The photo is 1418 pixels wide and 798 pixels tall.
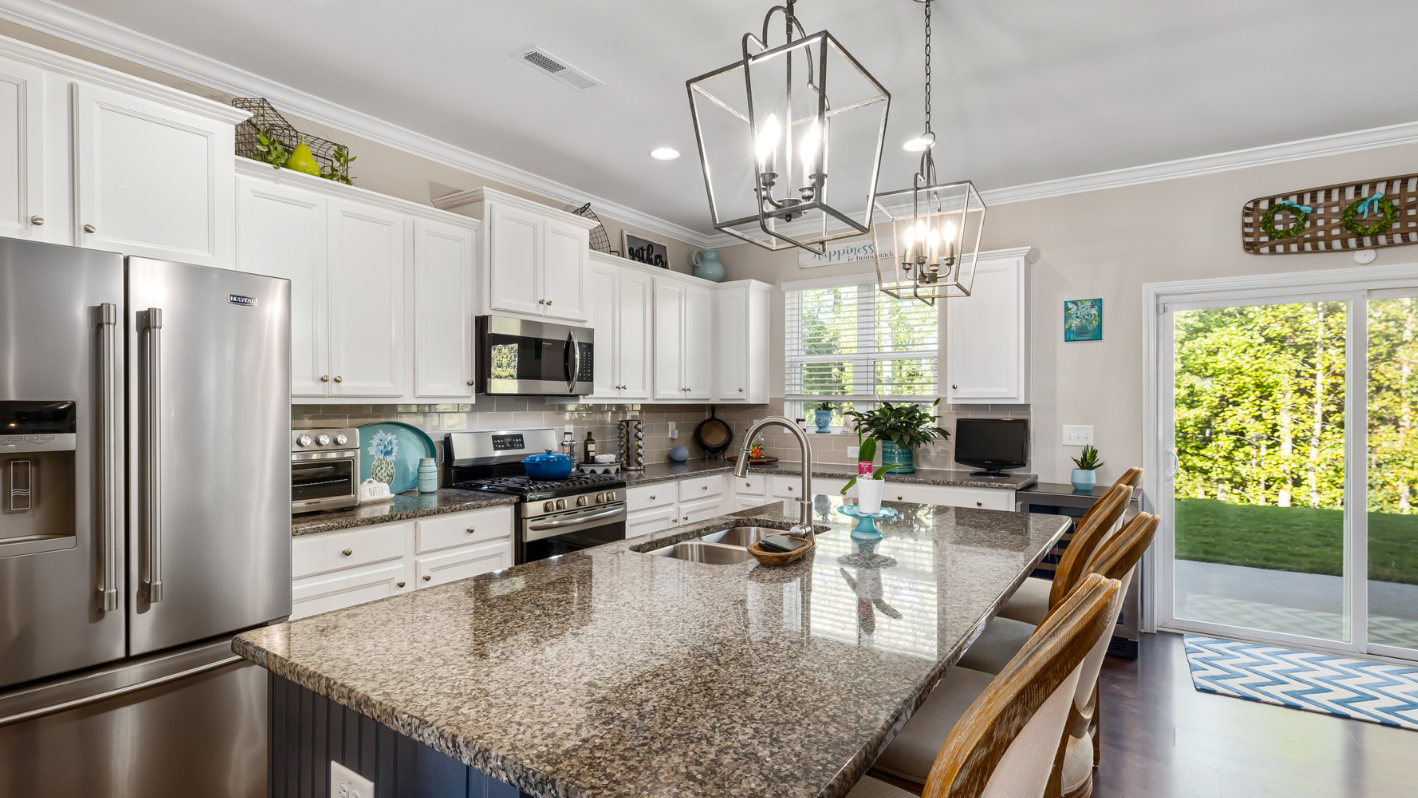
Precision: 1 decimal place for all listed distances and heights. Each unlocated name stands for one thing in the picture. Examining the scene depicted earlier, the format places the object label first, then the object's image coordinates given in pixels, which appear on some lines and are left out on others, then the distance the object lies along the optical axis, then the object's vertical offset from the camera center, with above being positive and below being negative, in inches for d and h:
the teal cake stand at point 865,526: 86.3 -16.4
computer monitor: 163.5 -11.2
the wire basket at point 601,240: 175.9 +39.9
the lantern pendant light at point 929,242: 90.8 +20.4
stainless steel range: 131.4 -19.0
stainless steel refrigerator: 71.2 -13.5
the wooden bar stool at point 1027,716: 26.3 -12.8
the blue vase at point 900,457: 173.9 -15.1
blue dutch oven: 147.3 -14.4
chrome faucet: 79.4 -8.4
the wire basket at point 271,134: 107.7 +43.3
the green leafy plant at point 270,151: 105.9 +37.8
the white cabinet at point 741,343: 199.2 +15.8
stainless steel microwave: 137.3 +8.3
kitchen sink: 88.0 -20.0
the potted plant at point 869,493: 88.8 -12.2
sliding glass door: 137.9 -14.6
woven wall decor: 132.0 +34.8
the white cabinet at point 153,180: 82.1 +27.3
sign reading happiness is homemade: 190.0 +40.2
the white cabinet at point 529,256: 136.0 +29.4
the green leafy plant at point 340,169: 117.2 +39.9
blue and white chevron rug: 116.6 -52.1
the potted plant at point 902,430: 171.8 -8.2
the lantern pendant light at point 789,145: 51.2 +48.4
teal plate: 128.3 -10.3
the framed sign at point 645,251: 185.3 +39.9
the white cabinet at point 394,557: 100.0 -25.4
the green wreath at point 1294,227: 139.3 +35.1
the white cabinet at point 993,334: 162.4 +14.9
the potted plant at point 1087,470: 153.6 -16.3
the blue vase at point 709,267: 206.2 +38.6
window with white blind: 185.8 +13.6
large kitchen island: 32.3 -16.7
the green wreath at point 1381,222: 132.0 +34.2
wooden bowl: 71.4 -16.3
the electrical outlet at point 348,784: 45.4 -25.6
